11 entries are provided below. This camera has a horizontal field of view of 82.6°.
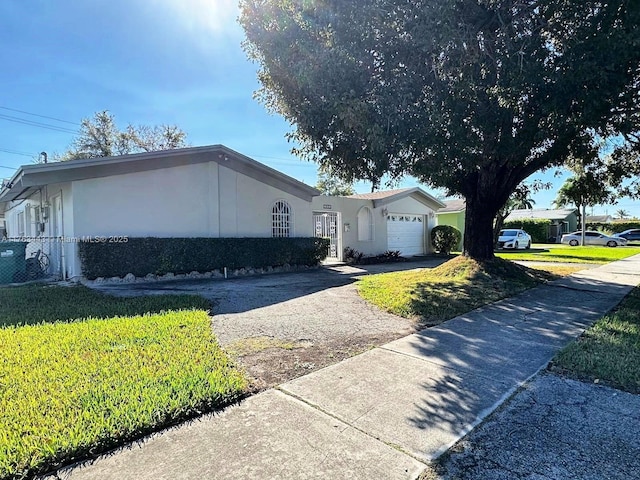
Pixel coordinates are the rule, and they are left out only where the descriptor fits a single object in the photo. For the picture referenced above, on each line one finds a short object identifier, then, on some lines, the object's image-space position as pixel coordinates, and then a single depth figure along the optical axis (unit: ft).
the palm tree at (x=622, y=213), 289.33
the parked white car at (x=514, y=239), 89.04
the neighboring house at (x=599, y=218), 224.74
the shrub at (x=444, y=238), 72.02
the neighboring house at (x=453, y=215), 87.92
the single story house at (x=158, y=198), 34.24
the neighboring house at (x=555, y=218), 134.59
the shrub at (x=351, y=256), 57.00
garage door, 65.92
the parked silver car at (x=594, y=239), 106.83
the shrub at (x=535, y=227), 122.01
